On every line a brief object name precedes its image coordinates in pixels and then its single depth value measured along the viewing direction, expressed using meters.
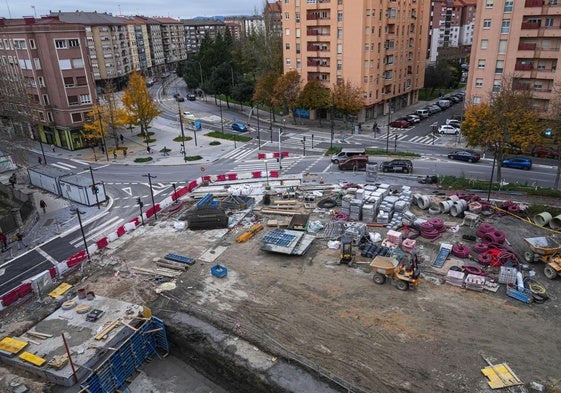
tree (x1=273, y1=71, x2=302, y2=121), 63.81
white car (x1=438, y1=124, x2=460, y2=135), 58.75
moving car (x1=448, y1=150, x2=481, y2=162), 46.45
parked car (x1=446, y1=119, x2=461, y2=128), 60.28
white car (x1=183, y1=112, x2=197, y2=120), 72.39
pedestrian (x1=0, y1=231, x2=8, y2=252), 31.93
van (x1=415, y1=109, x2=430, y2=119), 69.19
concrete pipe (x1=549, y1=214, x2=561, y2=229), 29.55
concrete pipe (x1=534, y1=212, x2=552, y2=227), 29.80
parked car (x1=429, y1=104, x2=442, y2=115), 71.50
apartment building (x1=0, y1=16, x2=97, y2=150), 53.62
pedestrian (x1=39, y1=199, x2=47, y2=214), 37.88
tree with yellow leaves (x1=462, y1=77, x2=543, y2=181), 38.22
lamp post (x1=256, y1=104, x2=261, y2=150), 56.05
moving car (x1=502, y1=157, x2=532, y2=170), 43.78
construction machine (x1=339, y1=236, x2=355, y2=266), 26.62
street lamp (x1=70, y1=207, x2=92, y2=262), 38.11
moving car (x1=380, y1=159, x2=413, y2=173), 42.97
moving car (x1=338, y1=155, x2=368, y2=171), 44.69
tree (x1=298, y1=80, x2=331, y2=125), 62.97
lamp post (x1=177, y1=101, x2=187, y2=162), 51.89
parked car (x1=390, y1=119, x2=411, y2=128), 63.21
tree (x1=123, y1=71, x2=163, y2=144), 59.16
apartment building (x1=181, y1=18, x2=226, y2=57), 163.36
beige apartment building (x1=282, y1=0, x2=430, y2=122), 61.41
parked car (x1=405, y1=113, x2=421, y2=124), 65.01
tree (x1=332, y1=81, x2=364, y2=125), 59.88
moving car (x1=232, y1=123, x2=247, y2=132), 64.81
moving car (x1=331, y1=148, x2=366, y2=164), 46.88
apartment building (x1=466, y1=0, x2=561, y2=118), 48.03
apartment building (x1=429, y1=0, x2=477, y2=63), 107.31
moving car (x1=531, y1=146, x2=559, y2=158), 46.84
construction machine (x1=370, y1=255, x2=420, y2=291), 23.64
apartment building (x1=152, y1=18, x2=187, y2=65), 140.88
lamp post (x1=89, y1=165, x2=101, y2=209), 38.27
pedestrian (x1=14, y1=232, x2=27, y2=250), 32.48
